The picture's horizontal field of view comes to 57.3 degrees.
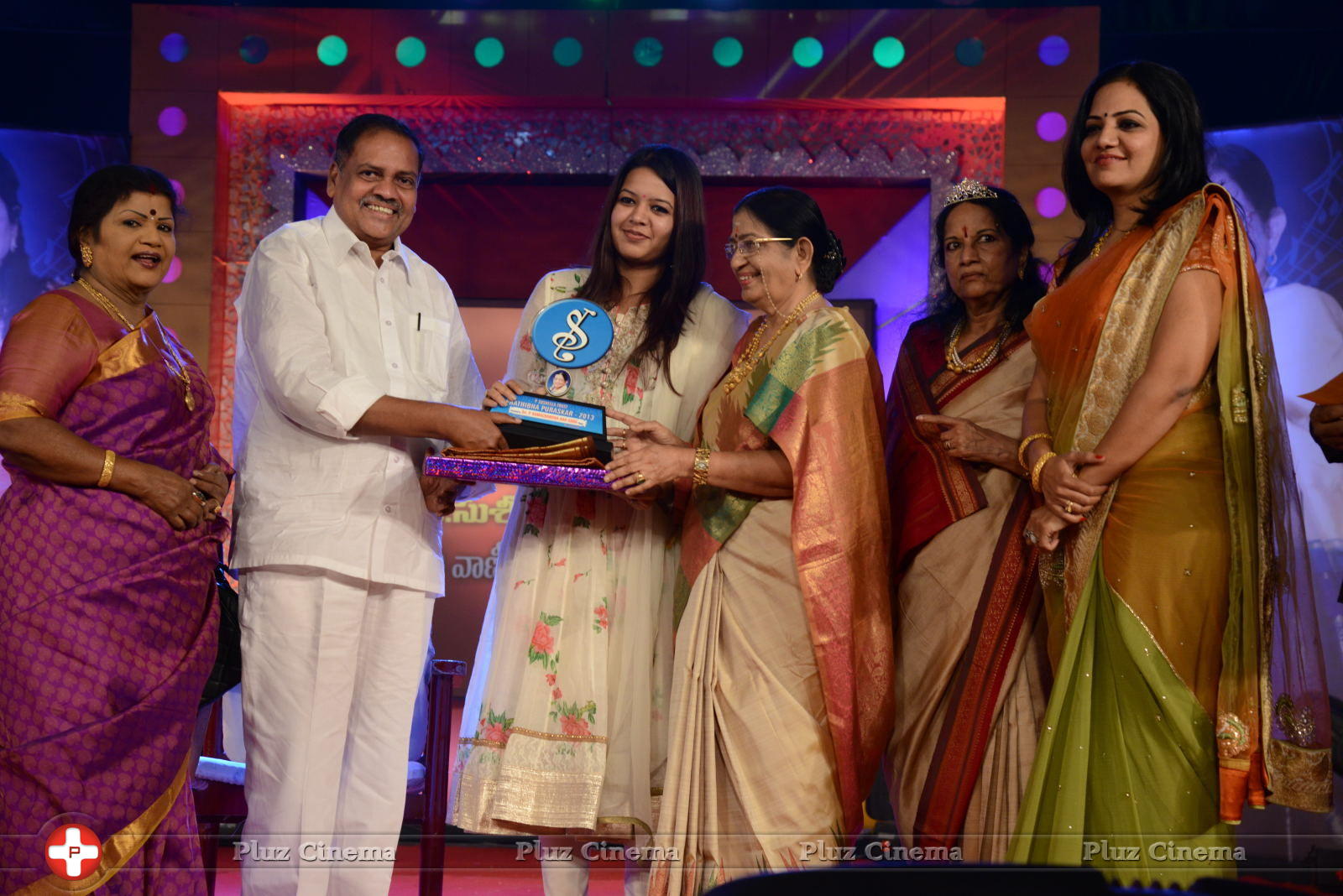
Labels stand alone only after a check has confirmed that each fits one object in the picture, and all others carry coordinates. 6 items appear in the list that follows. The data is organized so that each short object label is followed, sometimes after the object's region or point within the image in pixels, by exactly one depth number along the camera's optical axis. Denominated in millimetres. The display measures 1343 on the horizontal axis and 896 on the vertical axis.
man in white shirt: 2941
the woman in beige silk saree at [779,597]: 2873
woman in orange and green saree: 2492
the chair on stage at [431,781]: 3342
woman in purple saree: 2699
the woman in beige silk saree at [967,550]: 2990
